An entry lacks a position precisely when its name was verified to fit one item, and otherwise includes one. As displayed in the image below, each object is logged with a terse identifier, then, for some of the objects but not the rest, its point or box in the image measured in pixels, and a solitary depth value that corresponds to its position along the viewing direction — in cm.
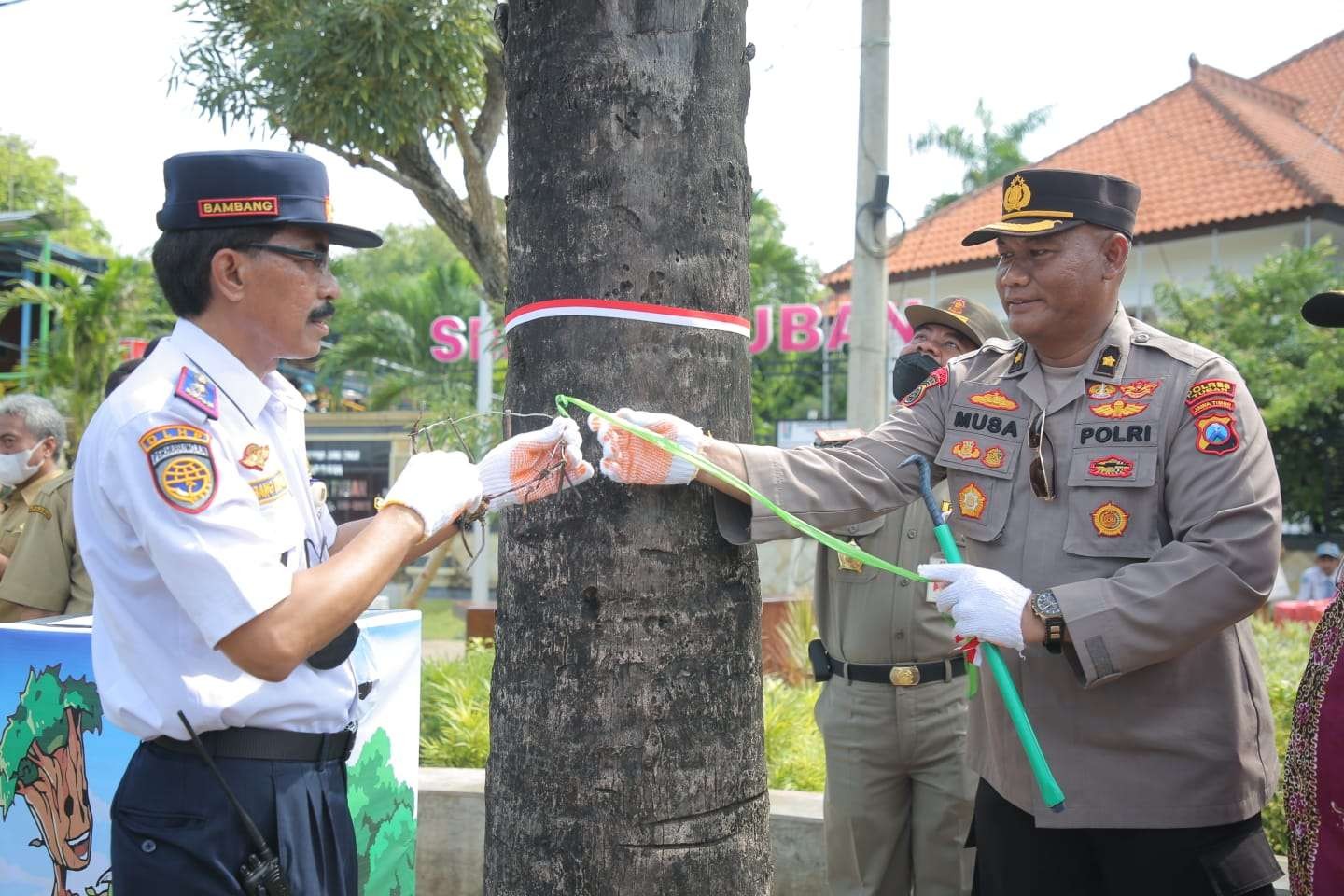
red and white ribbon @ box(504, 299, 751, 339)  231
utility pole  698
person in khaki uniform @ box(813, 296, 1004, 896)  362
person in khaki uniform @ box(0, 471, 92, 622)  469
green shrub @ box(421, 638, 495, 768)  581
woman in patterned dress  209
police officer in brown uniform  237
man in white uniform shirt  179
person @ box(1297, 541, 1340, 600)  1308
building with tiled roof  1778
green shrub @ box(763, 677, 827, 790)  517
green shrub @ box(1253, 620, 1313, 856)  397
